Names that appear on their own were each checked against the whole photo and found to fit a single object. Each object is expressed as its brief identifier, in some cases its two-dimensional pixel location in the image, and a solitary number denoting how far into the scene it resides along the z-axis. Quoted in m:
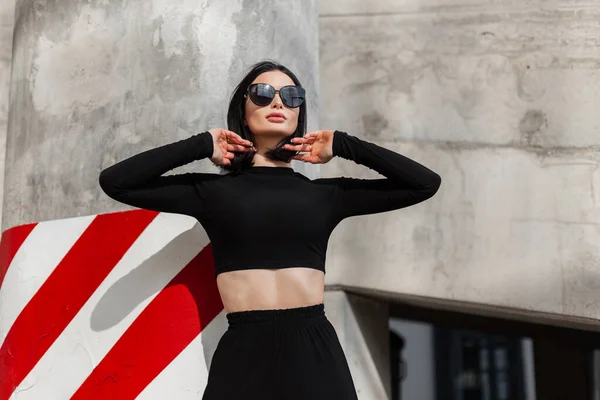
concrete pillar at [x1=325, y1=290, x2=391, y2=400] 3.04
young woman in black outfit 1.97
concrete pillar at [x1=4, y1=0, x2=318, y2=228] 2.55
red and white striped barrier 2.41
